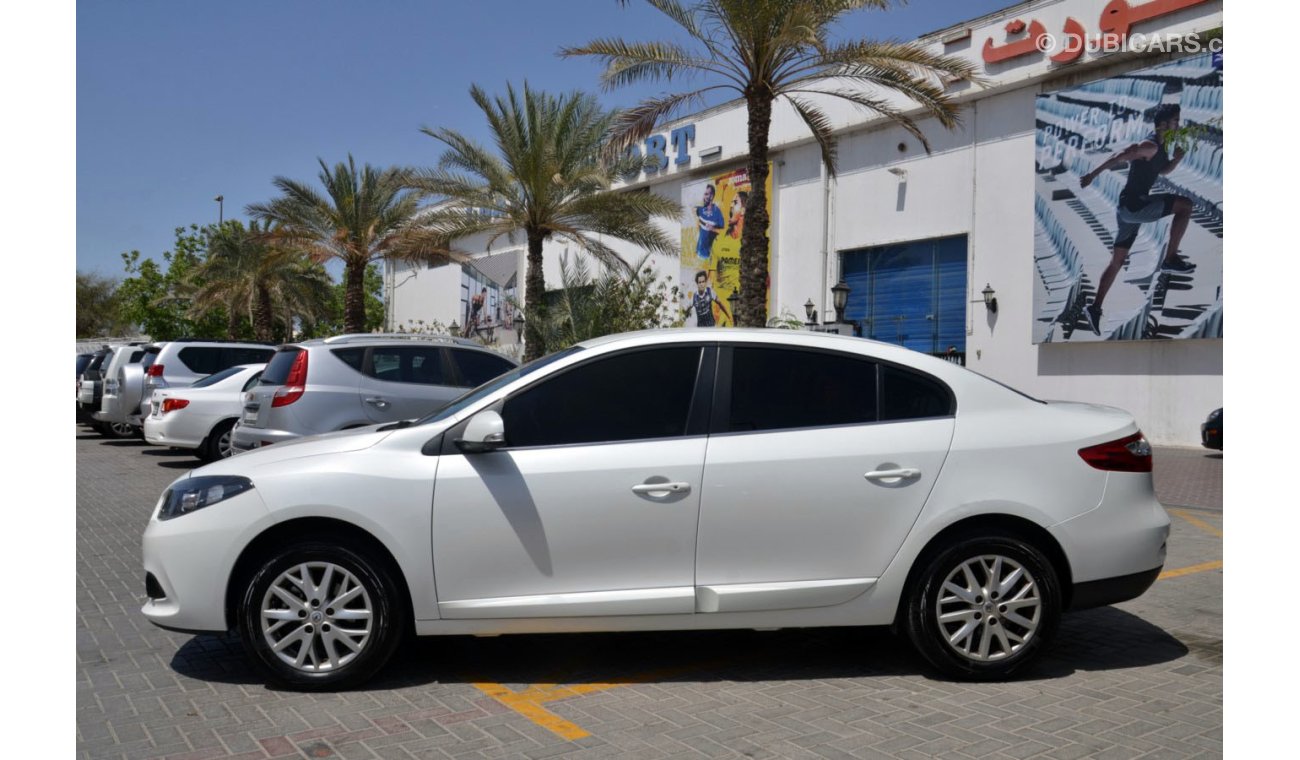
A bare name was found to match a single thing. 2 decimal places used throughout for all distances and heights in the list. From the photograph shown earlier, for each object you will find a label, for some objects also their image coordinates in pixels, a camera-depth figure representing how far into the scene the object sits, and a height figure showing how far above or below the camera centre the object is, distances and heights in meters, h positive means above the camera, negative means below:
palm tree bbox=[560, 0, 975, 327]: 16.77 +5.13
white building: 21.83 +3.71
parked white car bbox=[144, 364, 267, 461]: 14.43 -0.69
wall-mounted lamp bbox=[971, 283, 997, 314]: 25.42 +1.70
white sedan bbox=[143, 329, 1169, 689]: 4.80 -0.67
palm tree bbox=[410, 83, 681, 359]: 24.12 +4.23
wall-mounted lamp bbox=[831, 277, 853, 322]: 23.77 +1.65
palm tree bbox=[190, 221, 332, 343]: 38.62 +3.02
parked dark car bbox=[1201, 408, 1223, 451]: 18.56 -1.03
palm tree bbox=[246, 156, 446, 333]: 28.69 +4.04
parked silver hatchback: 10.48 -0.20
